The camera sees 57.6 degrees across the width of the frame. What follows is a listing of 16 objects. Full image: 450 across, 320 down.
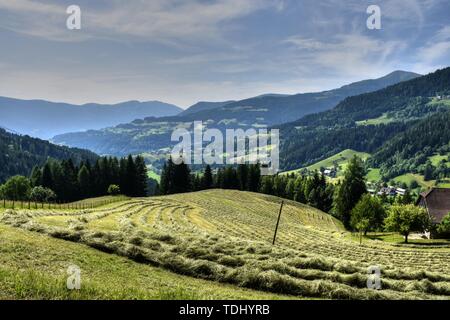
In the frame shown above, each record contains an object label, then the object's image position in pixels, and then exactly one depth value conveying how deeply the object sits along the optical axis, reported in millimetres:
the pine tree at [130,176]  131625
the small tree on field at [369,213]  83312
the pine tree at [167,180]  142250
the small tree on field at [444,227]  75875
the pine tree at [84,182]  125312
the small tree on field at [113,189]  120188
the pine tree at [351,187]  102562
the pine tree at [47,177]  121938
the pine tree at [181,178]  142500
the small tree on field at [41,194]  106938
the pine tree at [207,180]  153625
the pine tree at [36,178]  123375
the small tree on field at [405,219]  71375
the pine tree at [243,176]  158125
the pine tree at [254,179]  157850
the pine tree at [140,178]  132750
